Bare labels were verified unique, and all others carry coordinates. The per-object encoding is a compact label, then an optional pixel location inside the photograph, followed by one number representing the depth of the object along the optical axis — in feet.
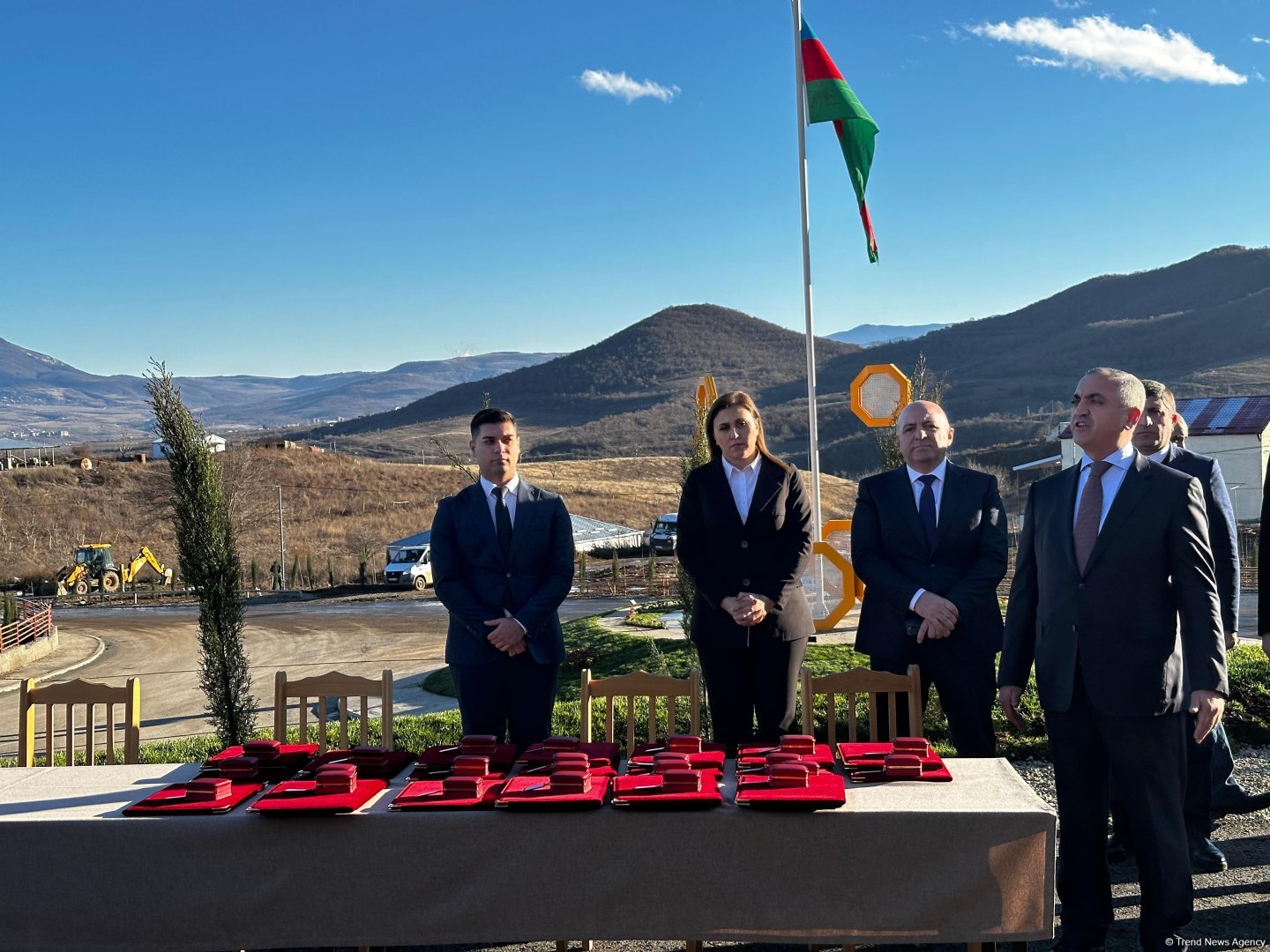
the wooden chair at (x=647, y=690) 13.50
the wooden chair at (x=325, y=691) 13.65
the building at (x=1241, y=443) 92.63
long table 9.34
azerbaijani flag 29.66
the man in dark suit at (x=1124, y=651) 11.19
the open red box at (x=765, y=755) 10.99
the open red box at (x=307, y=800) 9.52
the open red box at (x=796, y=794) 9.42
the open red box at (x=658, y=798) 9.50
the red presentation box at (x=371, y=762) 10.98
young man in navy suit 14.82
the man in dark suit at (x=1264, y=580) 12.69
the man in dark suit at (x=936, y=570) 14.66
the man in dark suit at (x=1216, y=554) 14.46
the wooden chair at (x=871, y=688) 13.23
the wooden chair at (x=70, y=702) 13.65
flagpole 29.27
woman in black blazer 14.73
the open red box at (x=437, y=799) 9.66
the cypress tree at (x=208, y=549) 22.04
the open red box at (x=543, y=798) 9.46
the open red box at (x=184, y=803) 9.69
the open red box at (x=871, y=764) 10.57
